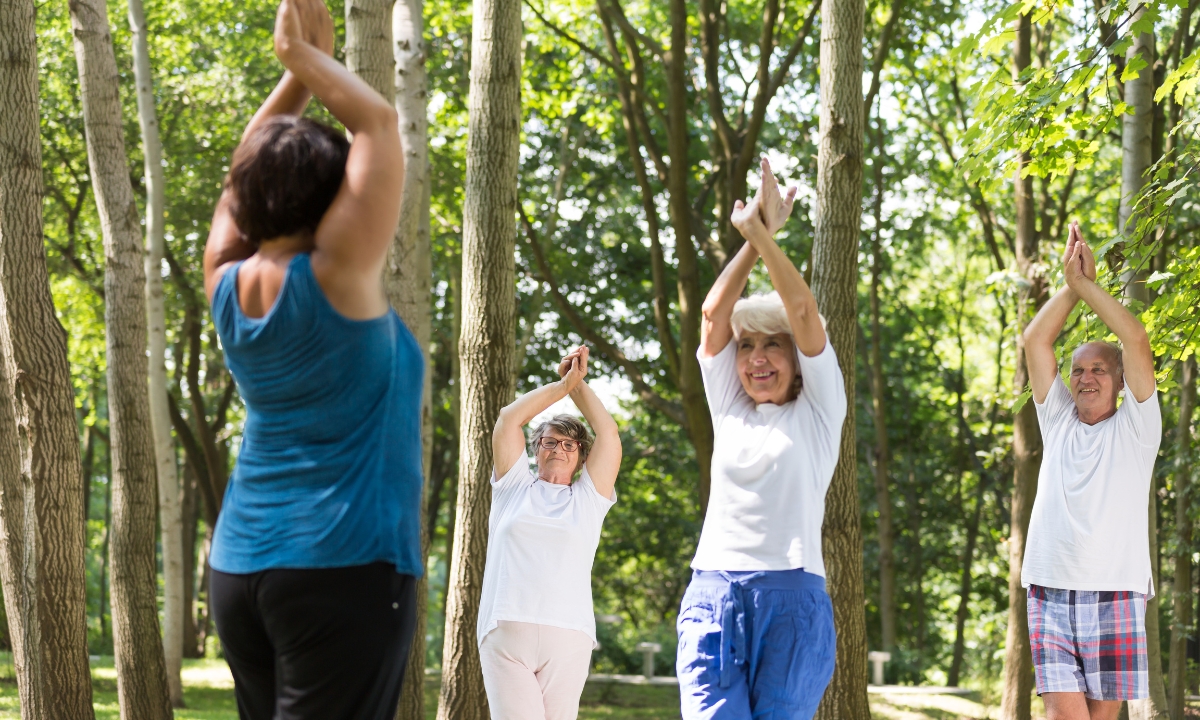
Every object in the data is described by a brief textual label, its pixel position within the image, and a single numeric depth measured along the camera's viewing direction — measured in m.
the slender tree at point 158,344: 11.35
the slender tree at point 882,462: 15.47
